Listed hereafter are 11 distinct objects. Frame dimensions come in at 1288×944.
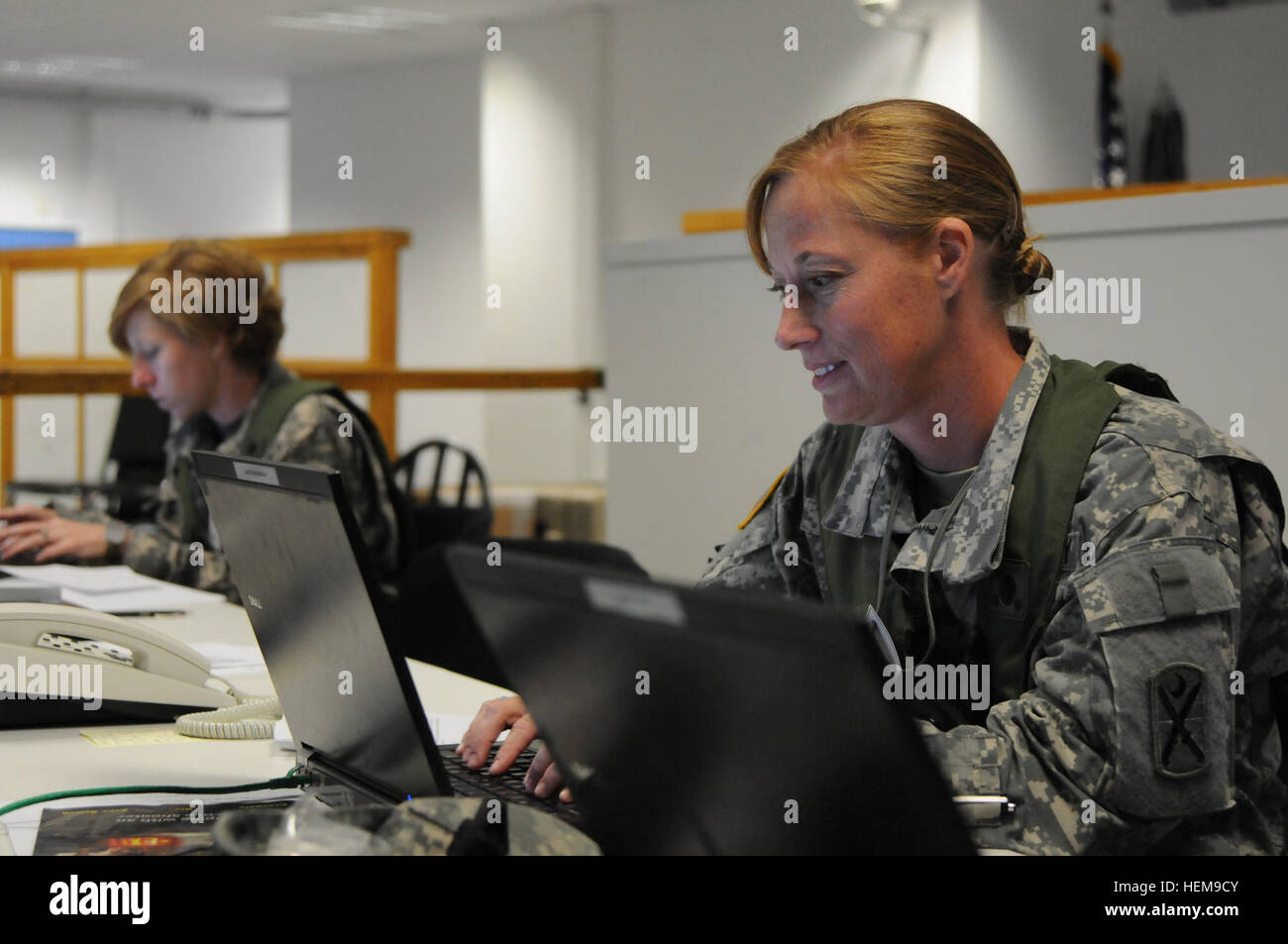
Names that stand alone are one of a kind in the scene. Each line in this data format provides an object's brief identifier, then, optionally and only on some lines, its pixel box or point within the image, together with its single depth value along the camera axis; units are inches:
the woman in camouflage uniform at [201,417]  99.3
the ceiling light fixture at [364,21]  301.1
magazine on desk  40.5
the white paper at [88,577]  90.1
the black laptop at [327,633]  37.5
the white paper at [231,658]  68.9
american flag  245.9
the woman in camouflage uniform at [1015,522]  42.3
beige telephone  57.1
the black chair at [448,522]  110.7
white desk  49.2
